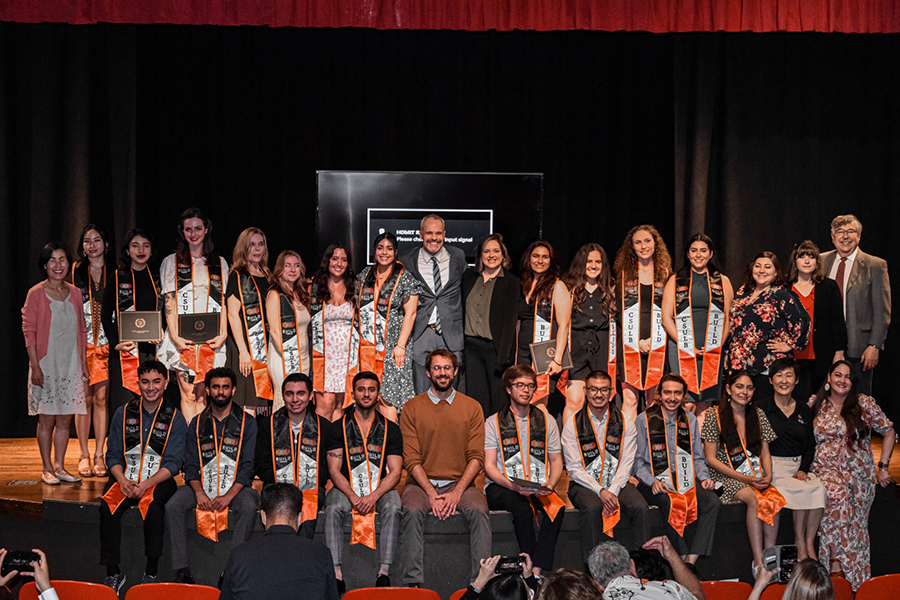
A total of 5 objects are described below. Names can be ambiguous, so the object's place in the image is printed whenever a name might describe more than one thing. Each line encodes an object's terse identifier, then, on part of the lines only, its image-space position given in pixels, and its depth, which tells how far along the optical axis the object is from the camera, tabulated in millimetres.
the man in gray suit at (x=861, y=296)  5512
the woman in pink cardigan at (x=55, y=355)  4988
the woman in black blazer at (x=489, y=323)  5078
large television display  6785
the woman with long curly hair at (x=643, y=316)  5188
